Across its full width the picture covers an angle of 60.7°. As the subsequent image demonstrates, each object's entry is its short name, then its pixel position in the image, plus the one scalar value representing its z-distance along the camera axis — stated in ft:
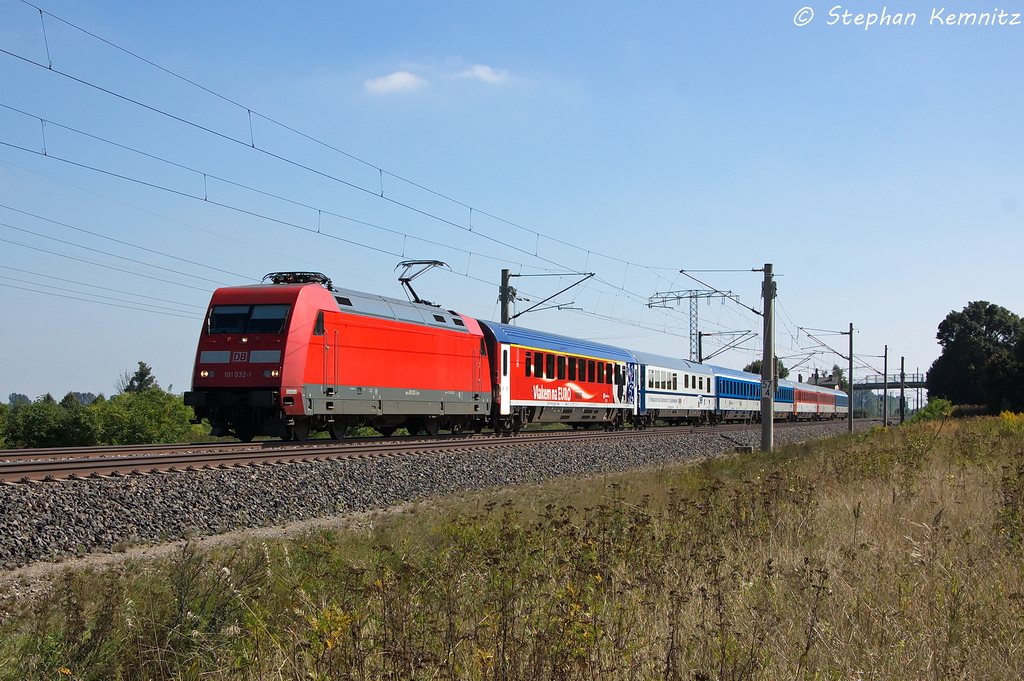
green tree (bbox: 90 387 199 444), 101.60
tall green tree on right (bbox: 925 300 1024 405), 336.90
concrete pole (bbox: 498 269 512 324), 103.80
